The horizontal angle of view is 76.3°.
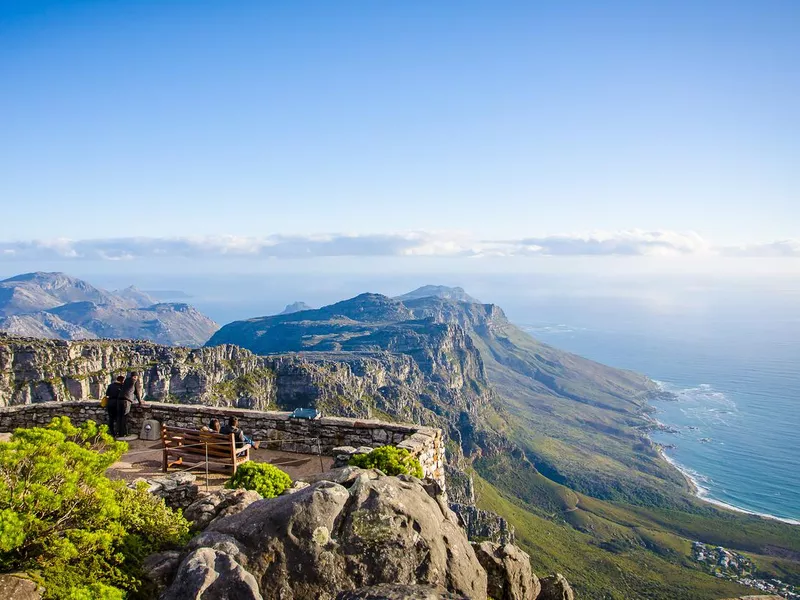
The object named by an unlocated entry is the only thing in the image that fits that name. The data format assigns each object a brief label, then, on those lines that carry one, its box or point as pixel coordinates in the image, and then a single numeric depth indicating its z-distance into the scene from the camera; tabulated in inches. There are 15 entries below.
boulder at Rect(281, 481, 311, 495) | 514.7
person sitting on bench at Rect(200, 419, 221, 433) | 719.4
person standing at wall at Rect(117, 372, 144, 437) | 789.2
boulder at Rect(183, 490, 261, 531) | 437.8
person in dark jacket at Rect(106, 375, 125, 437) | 791.1
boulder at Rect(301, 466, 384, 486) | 457.7
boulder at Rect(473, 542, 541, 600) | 425.7
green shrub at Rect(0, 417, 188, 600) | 319.9
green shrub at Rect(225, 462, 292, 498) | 523.8
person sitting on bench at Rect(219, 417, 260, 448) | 662.5
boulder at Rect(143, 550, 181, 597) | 348.3
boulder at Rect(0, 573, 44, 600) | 299.7
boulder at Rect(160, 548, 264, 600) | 306.7
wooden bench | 629.0
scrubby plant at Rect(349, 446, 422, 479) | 563.5
